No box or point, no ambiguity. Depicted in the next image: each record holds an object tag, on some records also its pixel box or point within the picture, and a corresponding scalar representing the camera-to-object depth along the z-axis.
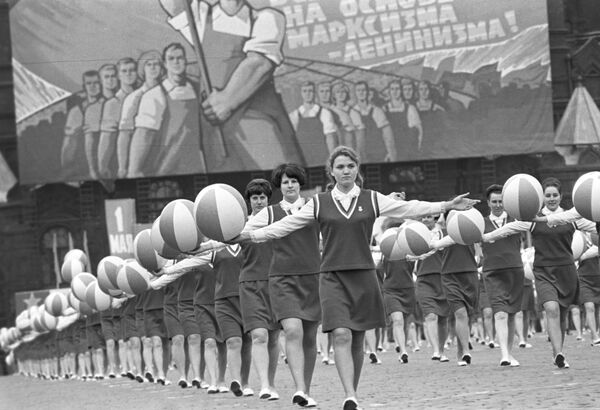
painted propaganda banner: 54.16
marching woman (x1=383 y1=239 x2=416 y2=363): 22.31
